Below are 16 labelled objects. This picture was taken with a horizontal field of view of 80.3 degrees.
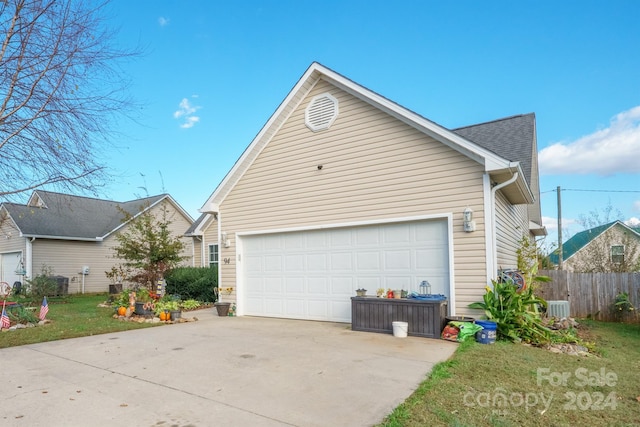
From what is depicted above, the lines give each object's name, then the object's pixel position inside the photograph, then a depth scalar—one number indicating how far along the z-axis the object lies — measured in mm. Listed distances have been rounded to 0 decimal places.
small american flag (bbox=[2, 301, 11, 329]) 8328
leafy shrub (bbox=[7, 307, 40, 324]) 8941
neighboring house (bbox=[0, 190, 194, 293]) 18219
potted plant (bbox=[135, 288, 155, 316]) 9898
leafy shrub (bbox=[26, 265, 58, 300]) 14523
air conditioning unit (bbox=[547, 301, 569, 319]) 8812
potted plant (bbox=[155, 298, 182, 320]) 9719
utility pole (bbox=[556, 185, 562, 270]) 16625
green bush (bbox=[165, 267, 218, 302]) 13461
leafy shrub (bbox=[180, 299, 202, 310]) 12009
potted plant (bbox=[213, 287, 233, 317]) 10328
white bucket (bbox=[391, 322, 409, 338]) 6965
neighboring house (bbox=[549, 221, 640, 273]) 12013
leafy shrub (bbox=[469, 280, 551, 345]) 6473
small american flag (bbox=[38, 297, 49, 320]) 9203
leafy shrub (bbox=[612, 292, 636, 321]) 9367
